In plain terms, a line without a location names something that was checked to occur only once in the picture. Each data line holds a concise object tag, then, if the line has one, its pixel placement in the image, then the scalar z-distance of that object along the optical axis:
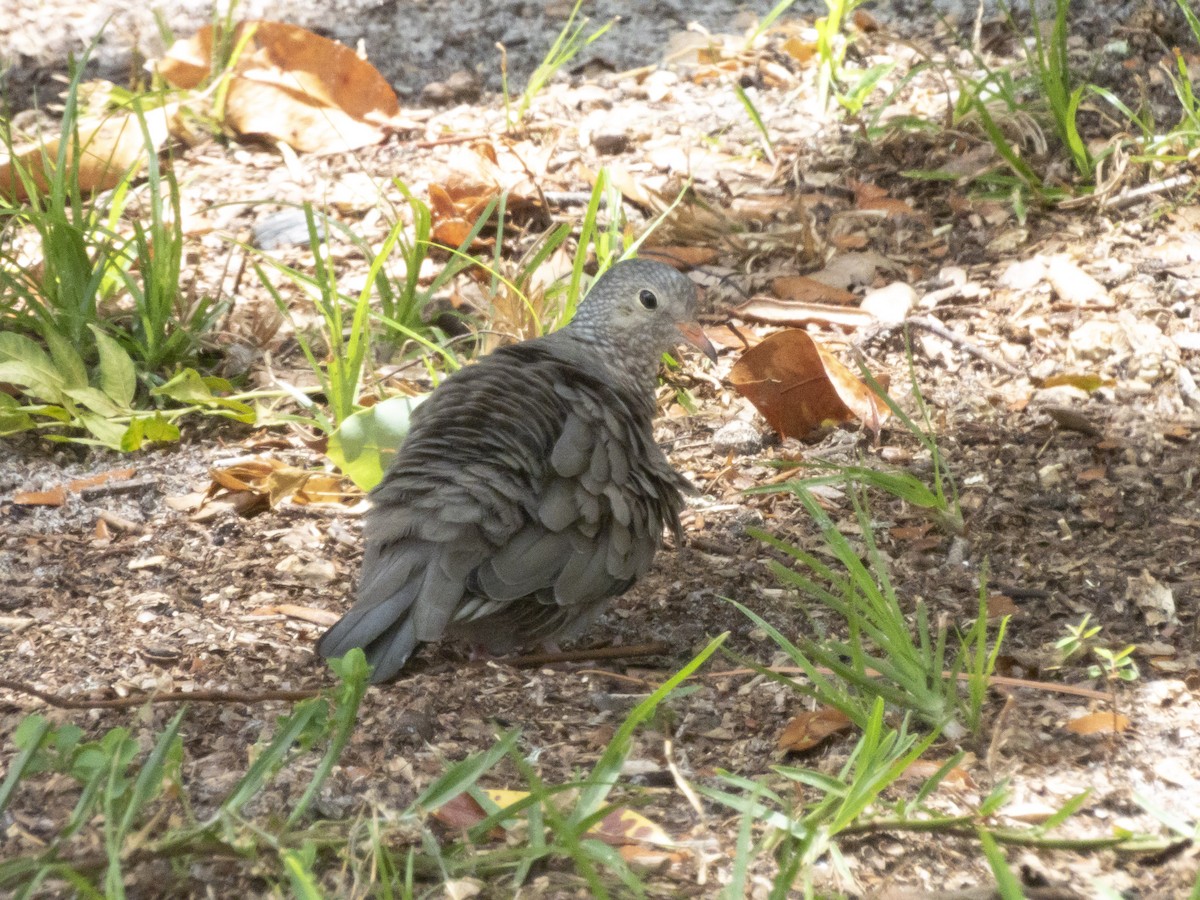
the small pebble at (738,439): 8.02
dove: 5.83
